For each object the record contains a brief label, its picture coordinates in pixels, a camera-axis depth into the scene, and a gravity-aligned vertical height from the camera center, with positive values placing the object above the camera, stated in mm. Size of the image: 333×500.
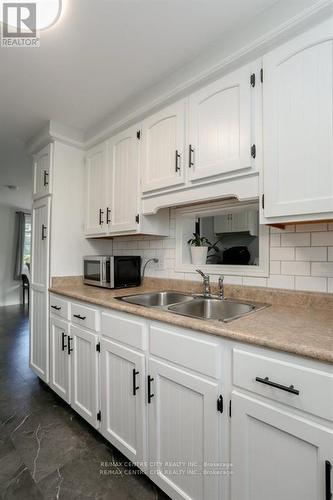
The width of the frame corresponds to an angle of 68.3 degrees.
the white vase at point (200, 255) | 1891 -14
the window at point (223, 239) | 1616 +105
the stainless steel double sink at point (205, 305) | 1489 -333
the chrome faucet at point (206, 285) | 1713 -222
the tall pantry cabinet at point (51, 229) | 2182 +220
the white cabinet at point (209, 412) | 785 -650
